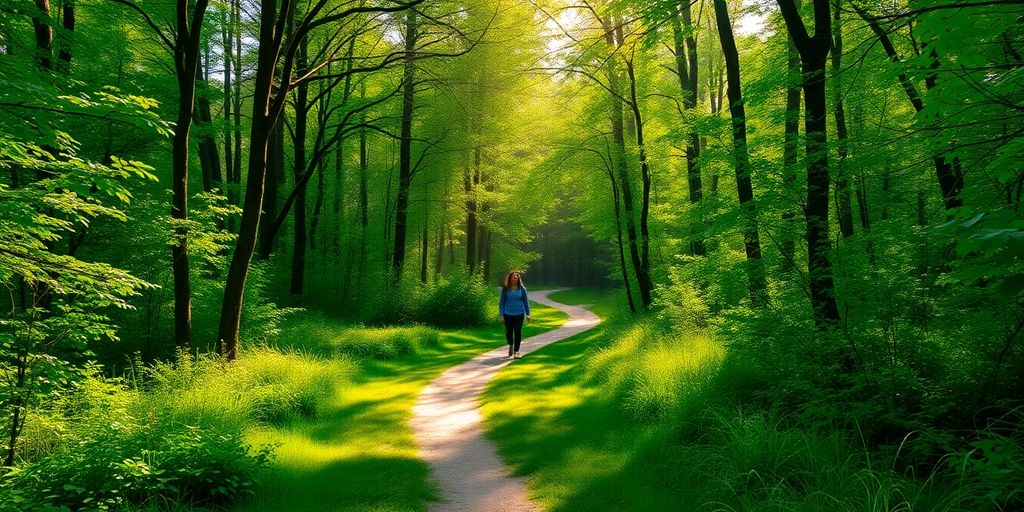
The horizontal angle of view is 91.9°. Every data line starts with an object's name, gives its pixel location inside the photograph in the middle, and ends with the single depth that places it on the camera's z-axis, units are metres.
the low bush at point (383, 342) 11.01
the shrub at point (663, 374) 5.69
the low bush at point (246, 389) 5.74
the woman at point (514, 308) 11.05
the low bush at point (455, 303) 17.06
